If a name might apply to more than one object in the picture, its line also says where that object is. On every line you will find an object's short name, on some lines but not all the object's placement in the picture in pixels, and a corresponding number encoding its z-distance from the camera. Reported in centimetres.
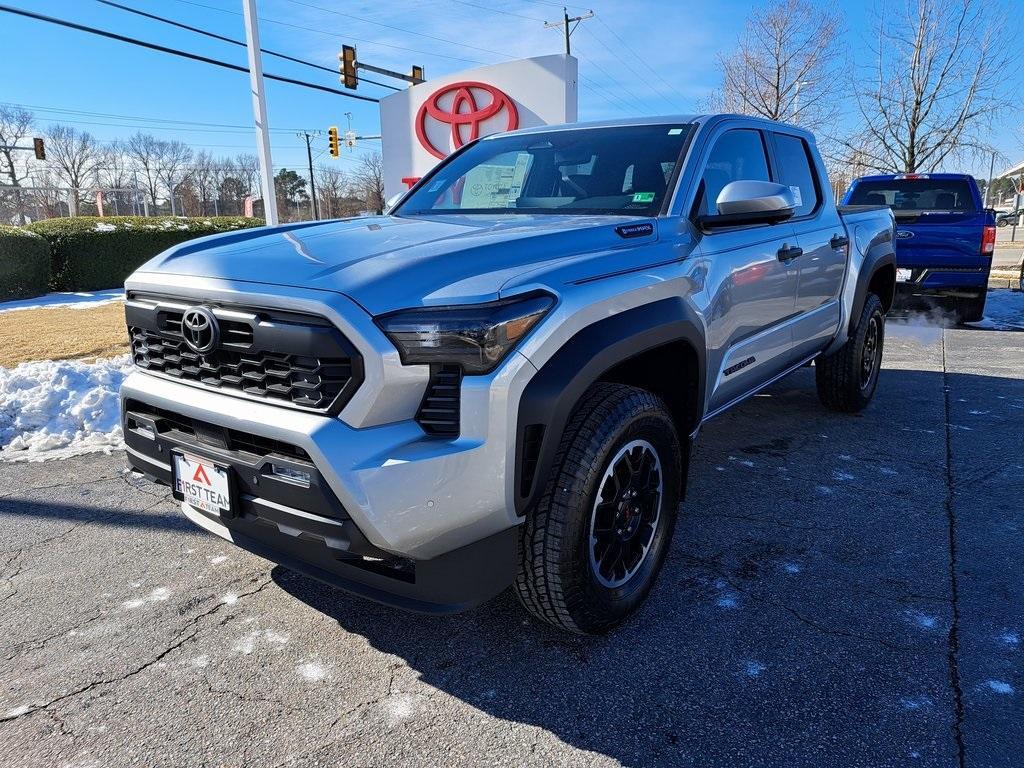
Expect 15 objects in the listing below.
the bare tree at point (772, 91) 2338
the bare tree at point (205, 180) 8044
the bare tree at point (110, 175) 7856
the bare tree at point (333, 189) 7688
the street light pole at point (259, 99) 1166
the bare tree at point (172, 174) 7981
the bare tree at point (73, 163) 7588
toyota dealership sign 1108
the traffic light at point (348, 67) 1864
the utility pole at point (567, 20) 3512
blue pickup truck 950
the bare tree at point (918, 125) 1883
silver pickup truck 203
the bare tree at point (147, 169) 8136
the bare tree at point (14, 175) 6794
